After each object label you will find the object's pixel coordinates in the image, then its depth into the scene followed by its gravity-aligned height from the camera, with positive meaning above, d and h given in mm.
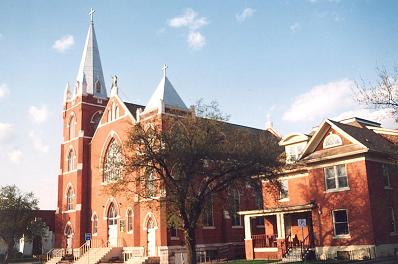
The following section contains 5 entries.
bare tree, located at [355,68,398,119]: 24812 +5867
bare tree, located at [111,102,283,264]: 29203 +4108
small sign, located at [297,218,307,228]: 27397 +81
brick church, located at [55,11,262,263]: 42125 +4432
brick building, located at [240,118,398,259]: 31047 +1725
